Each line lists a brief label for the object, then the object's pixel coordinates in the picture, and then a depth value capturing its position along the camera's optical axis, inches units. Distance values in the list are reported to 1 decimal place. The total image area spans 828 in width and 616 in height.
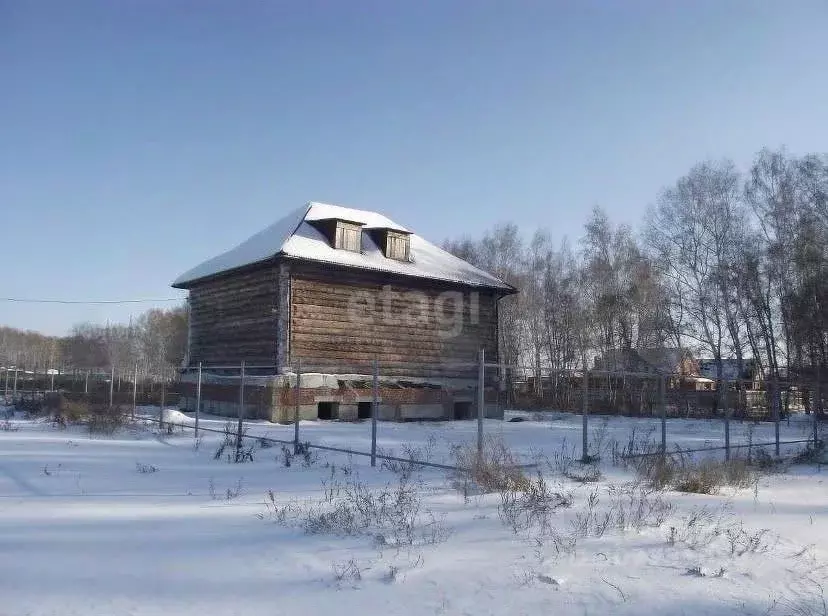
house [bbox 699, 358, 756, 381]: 1322.6
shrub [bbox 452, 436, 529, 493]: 308.3
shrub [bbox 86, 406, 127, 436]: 609.9
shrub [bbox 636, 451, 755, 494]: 338.0
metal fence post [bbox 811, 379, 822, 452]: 536.9
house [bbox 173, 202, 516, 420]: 839.1
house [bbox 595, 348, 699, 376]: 1446.9
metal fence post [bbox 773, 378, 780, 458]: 572.9
